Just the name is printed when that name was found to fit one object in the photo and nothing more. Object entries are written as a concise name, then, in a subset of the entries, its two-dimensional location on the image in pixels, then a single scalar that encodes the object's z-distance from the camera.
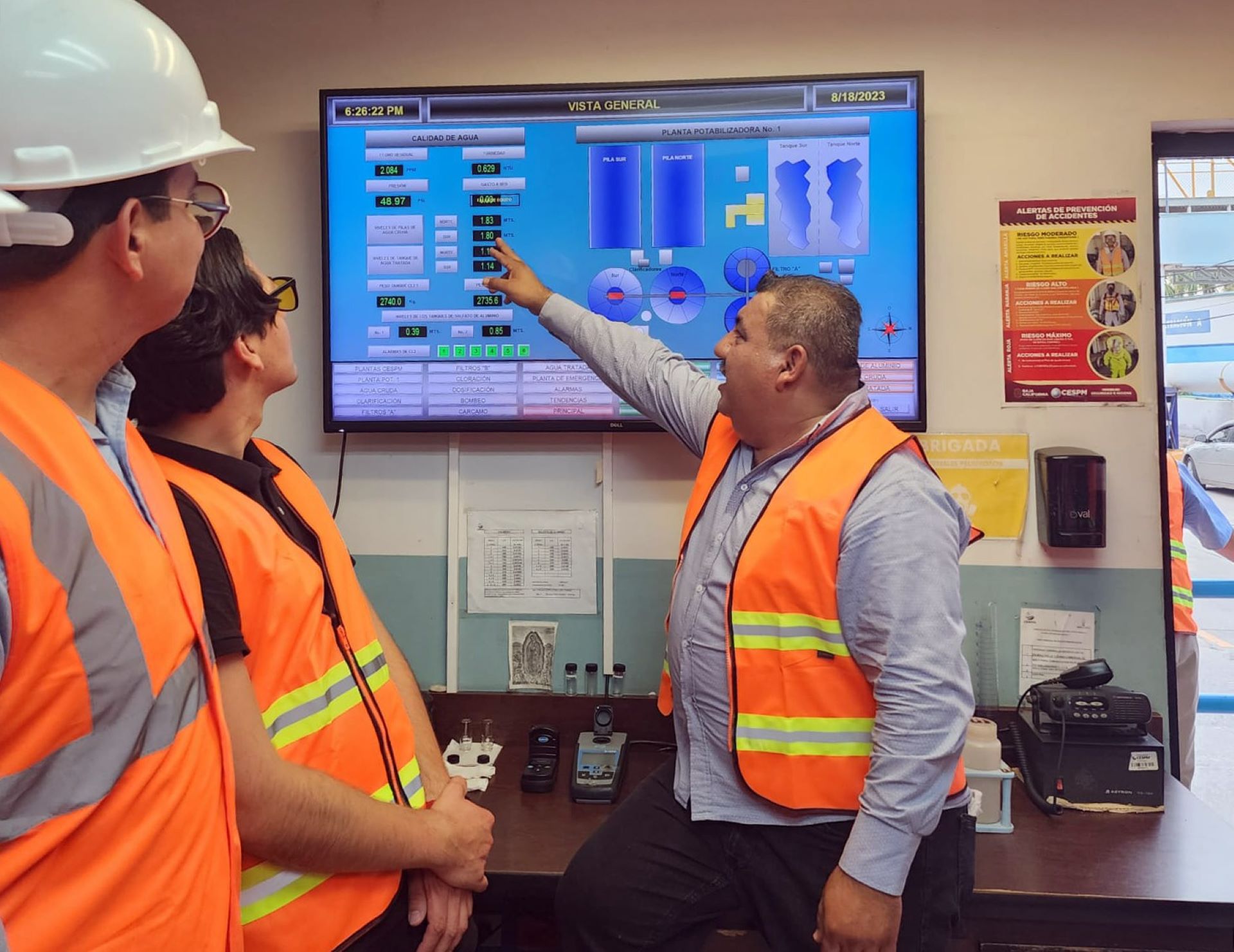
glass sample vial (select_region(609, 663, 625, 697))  2.27
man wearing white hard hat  0.78
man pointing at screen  1.43
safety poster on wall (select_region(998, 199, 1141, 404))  2.16
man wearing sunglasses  1.13
